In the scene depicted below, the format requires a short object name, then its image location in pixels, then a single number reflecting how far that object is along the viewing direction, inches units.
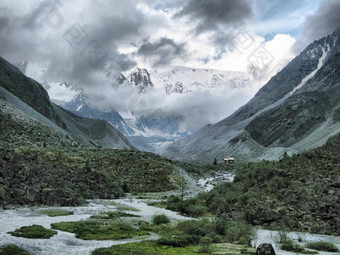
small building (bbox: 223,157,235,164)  7597.4
